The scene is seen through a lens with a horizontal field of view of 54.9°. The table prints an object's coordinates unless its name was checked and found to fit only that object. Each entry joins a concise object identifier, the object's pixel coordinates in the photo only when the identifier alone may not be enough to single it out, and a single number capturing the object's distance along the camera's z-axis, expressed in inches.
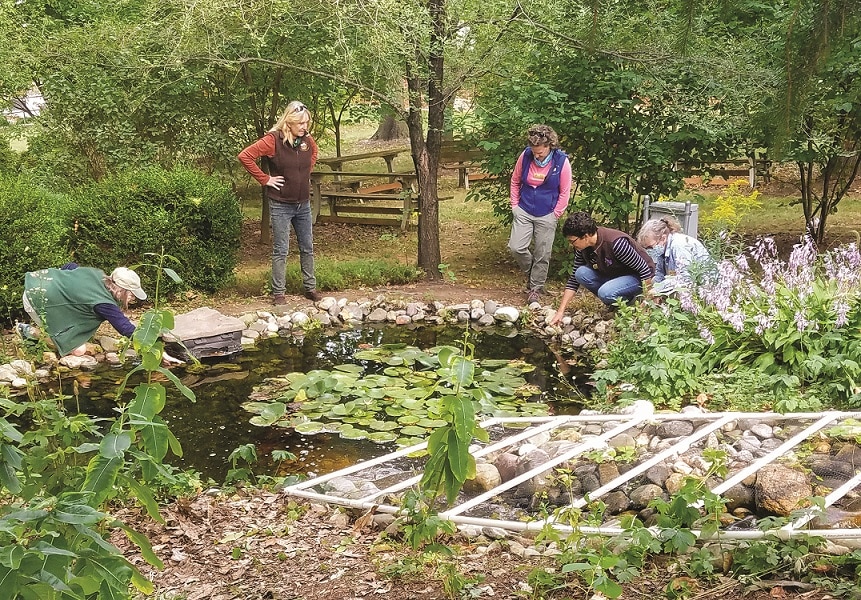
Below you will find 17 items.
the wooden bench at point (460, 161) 650.8
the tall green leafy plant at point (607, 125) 335.3
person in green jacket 221.3
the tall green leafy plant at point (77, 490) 70.1
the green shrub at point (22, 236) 269.4
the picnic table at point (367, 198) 493.0
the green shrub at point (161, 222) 307.6
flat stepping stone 264.8
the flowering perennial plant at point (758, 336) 189.2
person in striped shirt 258.5
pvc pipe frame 122.5
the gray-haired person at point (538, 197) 303.6
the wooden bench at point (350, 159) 526.0
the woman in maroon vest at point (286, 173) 299.9
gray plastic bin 279.0
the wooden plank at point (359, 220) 498.3
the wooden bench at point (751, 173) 542.6
